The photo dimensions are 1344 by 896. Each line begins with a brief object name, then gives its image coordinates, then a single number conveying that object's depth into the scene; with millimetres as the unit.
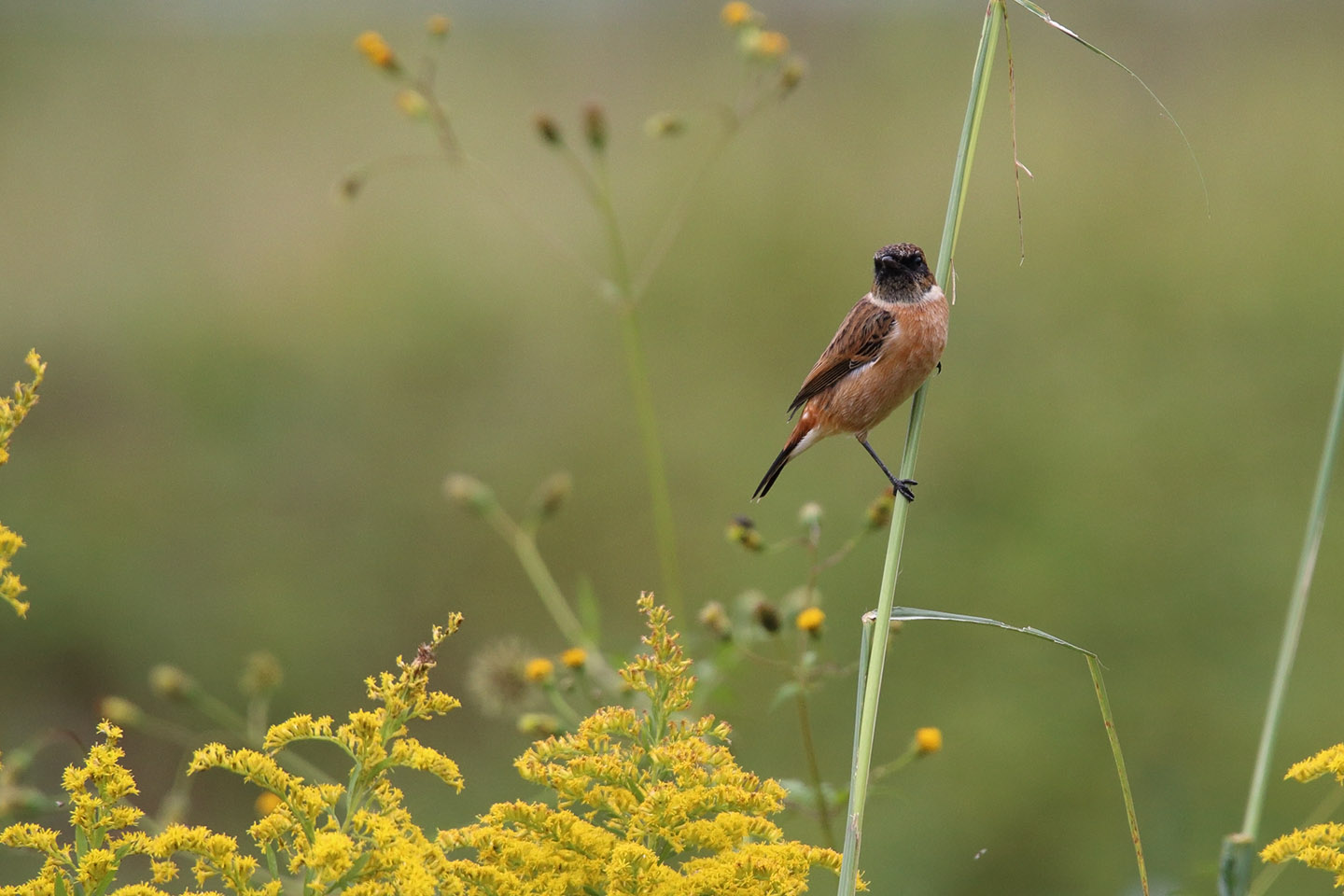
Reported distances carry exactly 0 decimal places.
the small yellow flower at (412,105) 7352
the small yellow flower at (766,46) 7098
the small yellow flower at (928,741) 5215
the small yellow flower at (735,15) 7129
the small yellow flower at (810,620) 5293
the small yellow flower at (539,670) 5746
